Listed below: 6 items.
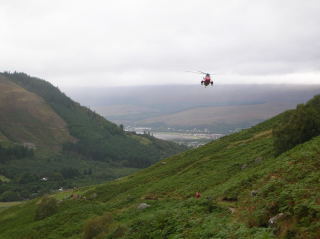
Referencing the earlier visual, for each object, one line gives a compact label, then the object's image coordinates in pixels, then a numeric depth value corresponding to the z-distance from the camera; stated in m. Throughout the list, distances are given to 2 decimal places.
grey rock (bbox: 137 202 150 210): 44.92
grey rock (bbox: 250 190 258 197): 31.20
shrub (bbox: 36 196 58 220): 67.94
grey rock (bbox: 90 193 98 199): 79.61
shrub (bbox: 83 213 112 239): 37.78
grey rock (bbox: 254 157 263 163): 55.19
